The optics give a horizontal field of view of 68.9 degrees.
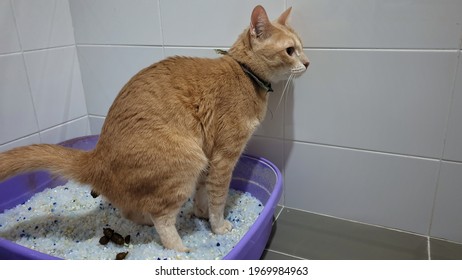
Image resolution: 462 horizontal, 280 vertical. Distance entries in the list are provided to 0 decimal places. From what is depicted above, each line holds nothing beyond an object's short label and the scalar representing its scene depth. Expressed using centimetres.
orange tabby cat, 91
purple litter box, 86
